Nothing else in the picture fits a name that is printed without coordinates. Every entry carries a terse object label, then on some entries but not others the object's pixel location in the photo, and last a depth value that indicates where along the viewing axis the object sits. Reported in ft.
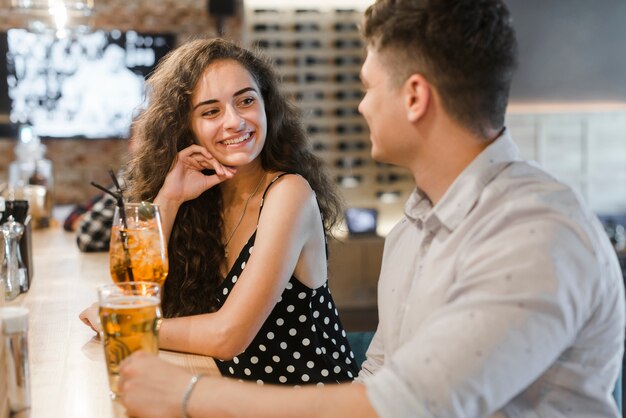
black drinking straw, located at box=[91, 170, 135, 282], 4.79
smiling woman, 6.27
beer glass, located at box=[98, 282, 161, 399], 3.66
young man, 3.21
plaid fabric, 9.68
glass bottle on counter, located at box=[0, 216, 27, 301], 6.12
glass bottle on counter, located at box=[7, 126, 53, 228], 12.18
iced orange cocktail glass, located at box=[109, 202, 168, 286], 4.79
